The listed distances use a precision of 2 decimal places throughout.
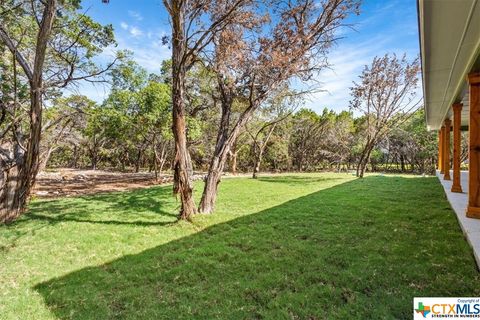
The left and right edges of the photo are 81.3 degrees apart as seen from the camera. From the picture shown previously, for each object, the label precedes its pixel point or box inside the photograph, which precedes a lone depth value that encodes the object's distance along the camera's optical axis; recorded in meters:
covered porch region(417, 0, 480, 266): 3.30
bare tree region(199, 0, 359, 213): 7.07
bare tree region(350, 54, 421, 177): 14.49
